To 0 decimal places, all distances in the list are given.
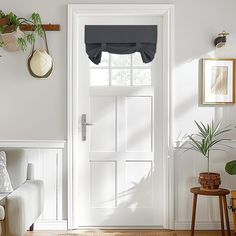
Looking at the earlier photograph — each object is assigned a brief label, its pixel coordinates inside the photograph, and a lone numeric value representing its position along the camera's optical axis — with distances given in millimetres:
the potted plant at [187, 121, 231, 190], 3799
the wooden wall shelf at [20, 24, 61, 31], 4051
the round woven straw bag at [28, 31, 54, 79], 3979
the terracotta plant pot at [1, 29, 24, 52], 3922
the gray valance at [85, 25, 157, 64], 4160
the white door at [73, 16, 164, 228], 4199
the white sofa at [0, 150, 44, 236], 3234
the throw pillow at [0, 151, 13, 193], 3607
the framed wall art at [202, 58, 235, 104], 4117
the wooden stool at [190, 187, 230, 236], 3736
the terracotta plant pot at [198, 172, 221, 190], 3789
